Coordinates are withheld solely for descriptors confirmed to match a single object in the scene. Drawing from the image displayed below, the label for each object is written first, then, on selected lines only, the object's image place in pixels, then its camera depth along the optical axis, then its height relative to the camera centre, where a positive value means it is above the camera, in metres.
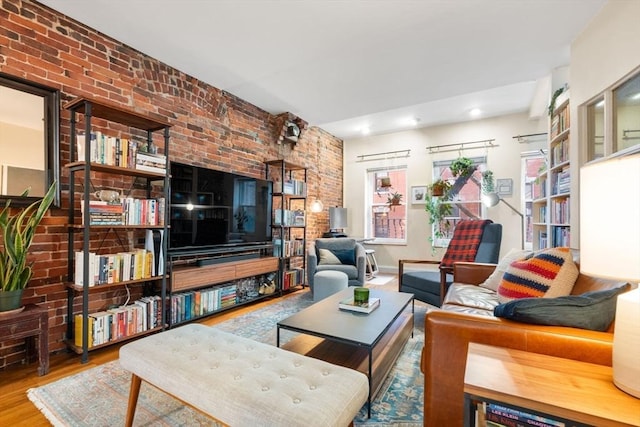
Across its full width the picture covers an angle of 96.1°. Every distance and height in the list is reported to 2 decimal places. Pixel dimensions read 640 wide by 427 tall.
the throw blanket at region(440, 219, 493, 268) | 3.22 -0.34
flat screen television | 2.87 +0.03
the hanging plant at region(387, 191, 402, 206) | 5.66 +0.27
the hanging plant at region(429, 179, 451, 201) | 5.10 +0.46
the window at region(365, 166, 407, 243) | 5.72 +0.13
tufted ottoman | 0.95 -0.65
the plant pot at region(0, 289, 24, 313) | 1.78 -0.56
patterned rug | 1.48 -1.07
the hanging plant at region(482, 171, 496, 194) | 4.77 +0.50
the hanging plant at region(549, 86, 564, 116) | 3.09 +1.27
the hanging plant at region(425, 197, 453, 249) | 5.18 -0.02
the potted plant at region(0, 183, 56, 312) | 1.79 -0.28
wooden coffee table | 1.65 -0.72
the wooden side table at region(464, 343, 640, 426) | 0.72 -0.50
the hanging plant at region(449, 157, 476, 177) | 4.89 +0.79
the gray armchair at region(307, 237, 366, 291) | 3.85 -0.65
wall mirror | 1.96 +0.52
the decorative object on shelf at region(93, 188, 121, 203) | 2.27 +0.12
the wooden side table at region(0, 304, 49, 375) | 1.74 -0.73
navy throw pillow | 1.12 -0.38
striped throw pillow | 1.58 -0.37
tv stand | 2.76 -0.73
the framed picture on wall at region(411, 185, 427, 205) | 5.42 +0.35
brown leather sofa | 1.06 -0.51
